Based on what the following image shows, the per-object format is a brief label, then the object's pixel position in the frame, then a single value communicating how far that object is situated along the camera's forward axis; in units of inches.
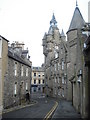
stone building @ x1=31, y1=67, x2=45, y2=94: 2079.9
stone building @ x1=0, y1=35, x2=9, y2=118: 480.7
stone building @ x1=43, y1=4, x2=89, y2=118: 403.7
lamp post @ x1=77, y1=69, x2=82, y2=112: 422.8
